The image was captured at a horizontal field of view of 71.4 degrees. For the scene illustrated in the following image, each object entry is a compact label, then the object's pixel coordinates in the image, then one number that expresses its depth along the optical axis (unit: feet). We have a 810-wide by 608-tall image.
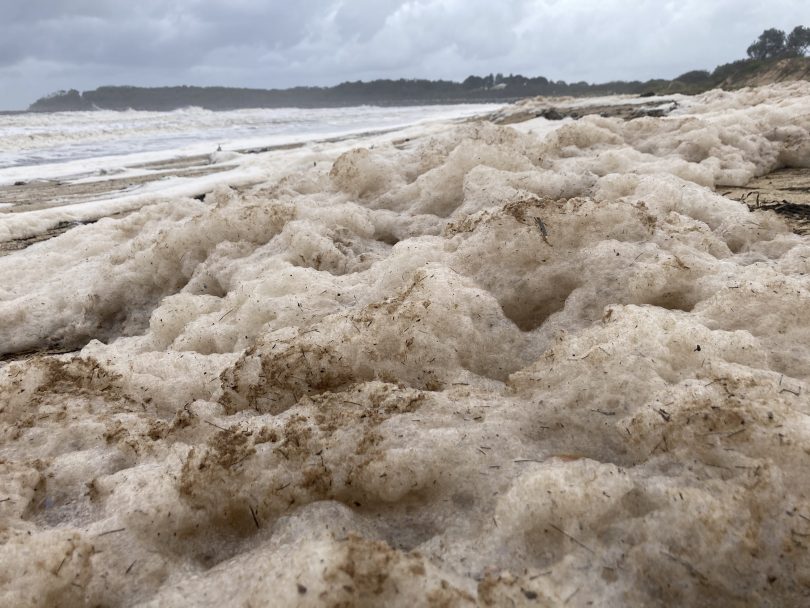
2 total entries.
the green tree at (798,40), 155.63
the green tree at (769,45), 163.12
